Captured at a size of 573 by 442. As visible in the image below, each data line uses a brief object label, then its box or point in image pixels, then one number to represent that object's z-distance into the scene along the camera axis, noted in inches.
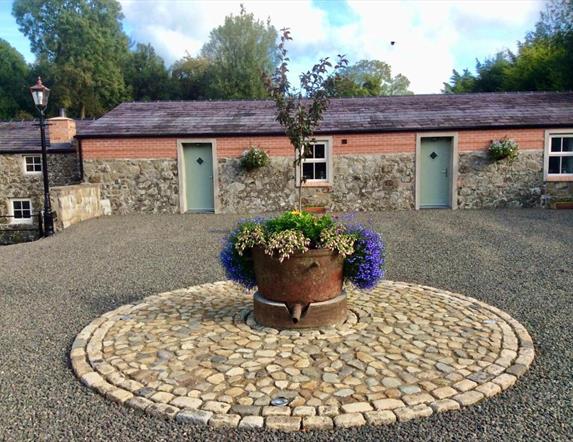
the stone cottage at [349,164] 567.2
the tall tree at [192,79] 1630.2
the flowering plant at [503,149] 551.5
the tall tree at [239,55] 1571.1
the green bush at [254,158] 561.3
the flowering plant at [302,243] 179.8
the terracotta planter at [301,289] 183.5
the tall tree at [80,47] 1533.0
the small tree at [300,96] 220.7
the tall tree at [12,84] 1514.5
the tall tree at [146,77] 1628.2
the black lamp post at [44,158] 481.1
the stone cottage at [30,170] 637.3
